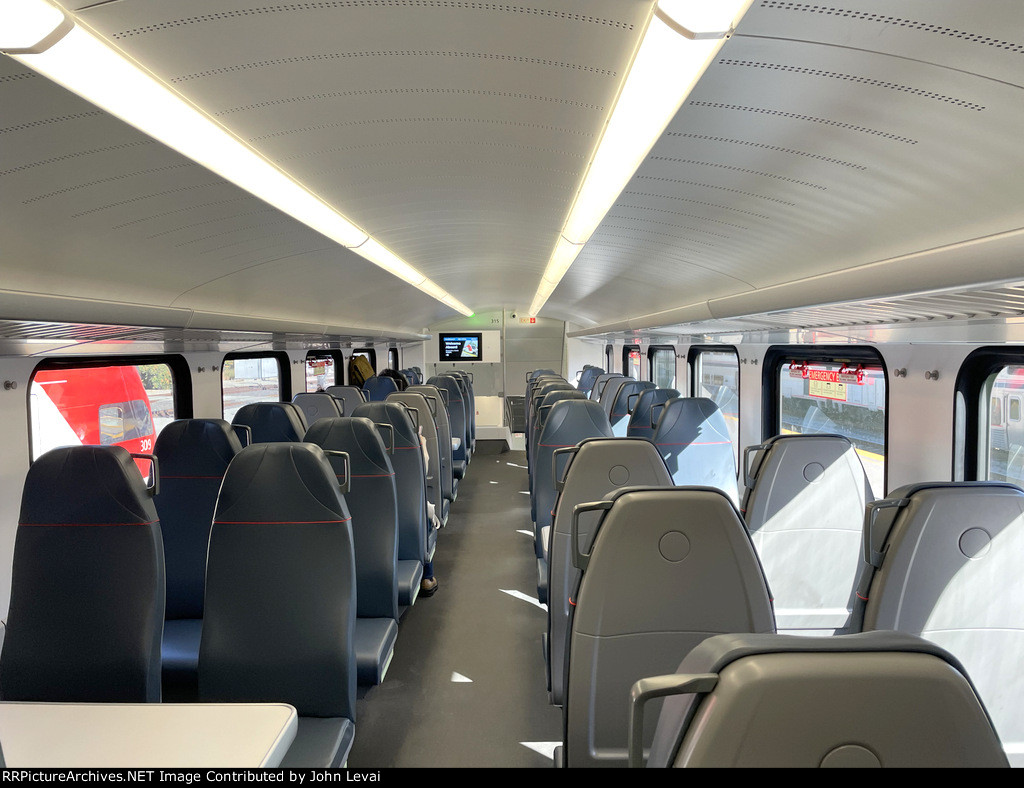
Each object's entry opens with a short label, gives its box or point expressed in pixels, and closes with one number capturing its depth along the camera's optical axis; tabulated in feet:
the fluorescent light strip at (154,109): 5.69
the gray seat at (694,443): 17.99
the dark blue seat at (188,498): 13.55
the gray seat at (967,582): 7.39
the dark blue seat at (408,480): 17.65
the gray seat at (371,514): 13.92
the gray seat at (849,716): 3.21
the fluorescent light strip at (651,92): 5.22
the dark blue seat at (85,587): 9.41
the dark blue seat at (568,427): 19.10
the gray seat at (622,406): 28.58
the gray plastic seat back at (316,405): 27.17
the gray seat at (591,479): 11.62
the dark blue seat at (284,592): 9.37
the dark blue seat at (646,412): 21.40
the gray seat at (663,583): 7.23
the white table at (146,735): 6.25
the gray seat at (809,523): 11.89
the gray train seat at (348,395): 30.91
